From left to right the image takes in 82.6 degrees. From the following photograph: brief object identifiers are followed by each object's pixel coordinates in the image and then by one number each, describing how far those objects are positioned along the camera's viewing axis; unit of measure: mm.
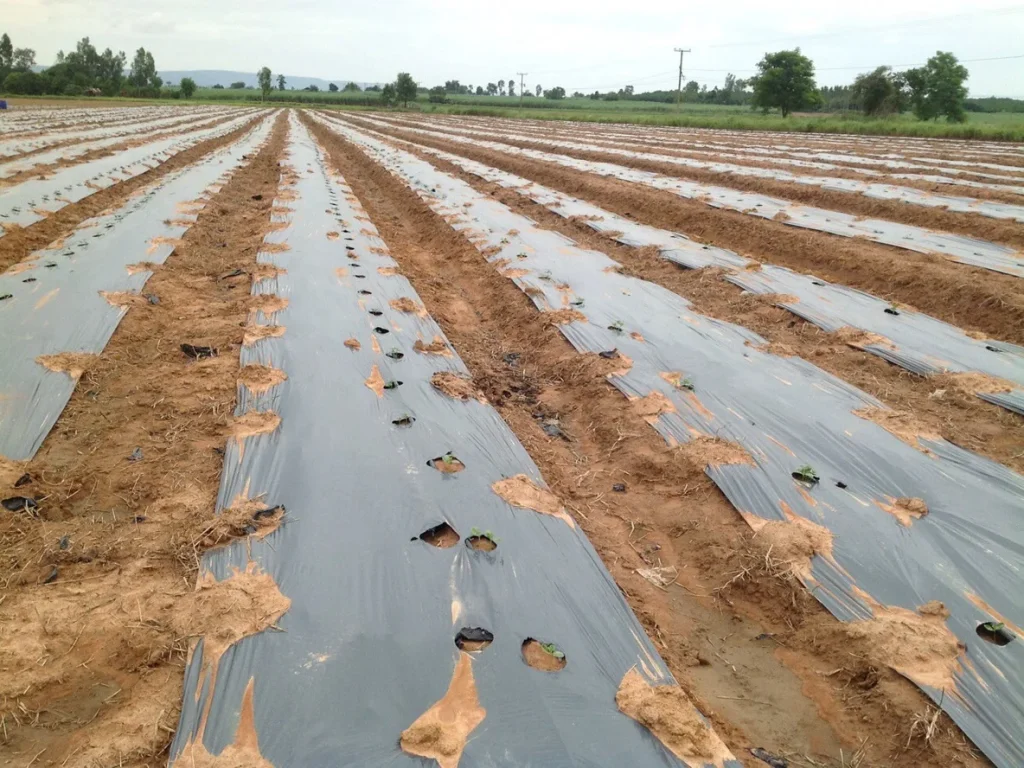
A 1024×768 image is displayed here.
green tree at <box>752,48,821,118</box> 48688
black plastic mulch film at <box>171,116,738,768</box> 1945
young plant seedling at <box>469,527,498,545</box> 2881
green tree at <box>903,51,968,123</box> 46031
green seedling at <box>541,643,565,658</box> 2274
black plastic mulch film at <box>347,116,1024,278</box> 7727
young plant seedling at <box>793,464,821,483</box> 3541
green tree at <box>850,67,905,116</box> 46312
